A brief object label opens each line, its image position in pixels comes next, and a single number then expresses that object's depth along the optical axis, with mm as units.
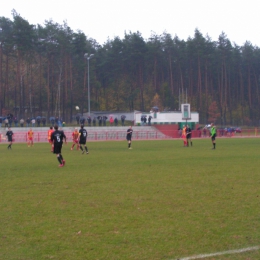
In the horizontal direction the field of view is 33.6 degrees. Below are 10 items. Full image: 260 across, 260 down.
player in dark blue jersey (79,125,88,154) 24761
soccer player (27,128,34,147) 36156
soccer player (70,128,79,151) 31059
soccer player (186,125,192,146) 32094
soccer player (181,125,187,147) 32281
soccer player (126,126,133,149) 30516
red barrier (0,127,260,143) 48969
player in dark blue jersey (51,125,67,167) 17031
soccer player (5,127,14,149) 33375
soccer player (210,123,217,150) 28031
